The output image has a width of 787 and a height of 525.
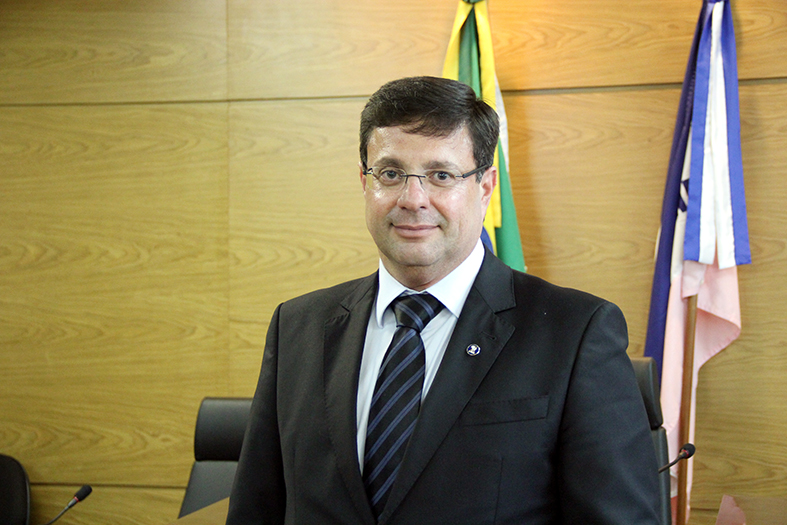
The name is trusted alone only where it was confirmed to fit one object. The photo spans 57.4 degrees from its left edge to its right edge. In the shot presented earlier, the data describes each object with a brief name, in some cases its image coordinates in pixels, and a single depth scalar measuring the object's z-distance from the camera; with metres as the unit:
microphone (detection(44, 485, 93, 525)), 2.48
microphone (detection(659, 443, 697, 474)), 2.01
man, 1.29
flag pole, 2.91
